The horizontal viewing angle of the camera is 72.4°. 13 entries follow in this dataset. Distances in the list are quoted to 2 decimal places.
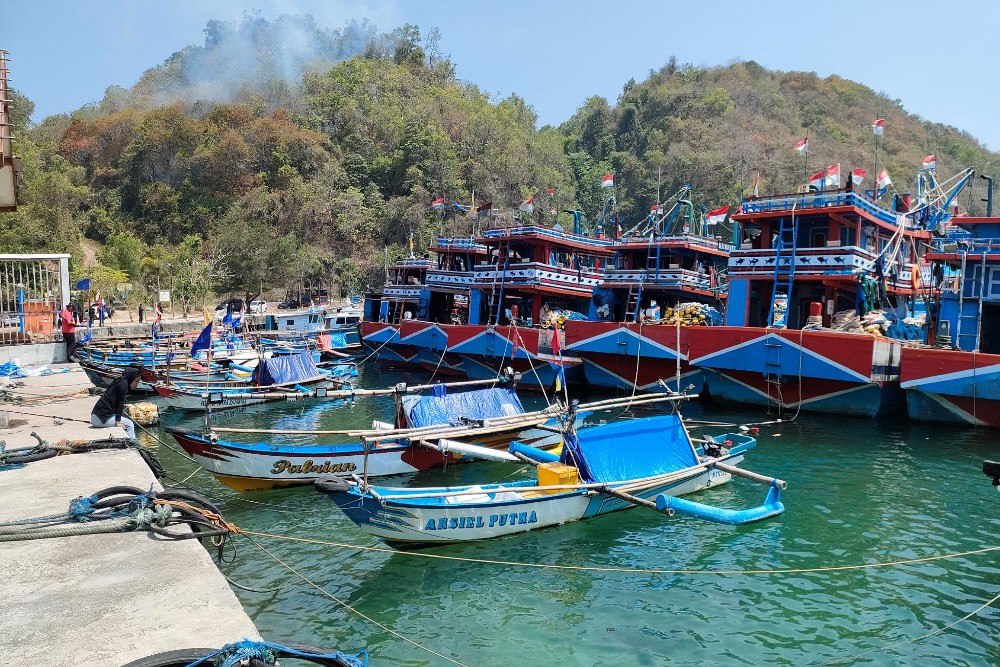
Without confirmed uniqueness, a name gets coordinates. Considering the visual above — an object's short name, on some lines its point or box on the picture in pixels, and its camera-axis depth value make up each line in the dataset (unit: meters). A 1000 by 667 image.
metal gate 24.30
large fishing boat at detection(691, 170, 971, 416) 21.25
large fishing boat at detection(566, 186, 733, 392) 25.08
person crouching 13.12
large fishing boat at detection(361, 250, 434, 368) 39.03
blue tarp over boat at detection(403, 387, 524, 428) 15.30
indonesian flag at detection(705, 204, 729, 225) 29.12
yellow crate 12.16
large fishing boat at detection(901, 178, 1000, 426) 19.45
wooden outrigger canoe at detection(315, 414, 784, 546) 10.55
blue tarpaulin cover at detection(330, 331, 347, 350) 41.56
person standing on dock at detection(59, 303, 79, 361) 23.92
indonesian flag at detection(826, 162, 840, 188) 24.84
